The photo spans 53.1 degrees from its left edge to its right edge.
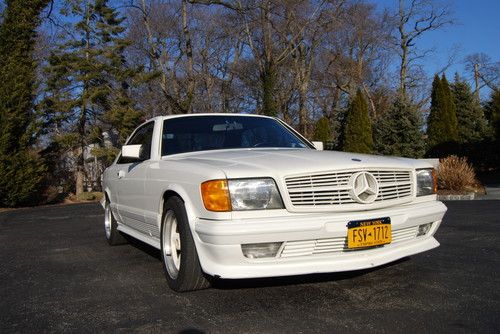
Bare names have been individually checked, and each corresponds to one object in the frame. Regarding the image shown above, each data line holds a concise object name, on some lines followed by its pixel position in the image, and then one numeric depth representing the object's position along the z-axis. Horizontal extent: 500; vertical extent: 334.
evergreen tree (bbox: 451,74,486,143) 22.42
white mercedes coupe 3.45
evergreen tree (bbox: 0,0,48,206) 15.72
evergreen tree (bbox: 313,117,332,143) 27.05
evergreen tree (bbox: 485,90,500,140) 19.97
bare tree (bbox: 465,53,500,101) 57.22
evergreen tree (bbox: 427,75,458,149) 20.20
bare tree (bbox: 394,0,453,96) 41.53
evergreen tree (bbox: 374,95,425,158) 19.27
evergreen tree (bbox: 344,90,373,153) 20.77
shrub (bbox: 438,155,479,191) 14.13
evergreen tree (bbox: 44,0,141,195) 21.67
